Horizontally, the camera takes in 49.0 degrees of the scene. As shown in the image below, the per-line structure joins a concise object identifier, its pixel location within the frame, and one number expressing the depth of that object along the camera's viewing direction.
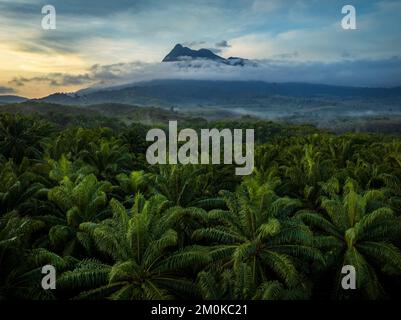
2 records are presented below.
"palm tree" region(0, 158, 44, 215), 23.84
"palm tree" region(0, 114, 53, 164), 42.22
